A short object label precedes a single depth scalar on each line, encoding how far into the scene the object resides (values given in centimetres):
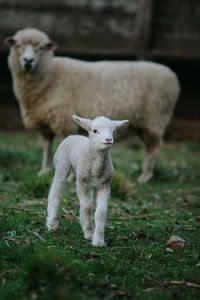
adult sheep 1206
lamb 584
